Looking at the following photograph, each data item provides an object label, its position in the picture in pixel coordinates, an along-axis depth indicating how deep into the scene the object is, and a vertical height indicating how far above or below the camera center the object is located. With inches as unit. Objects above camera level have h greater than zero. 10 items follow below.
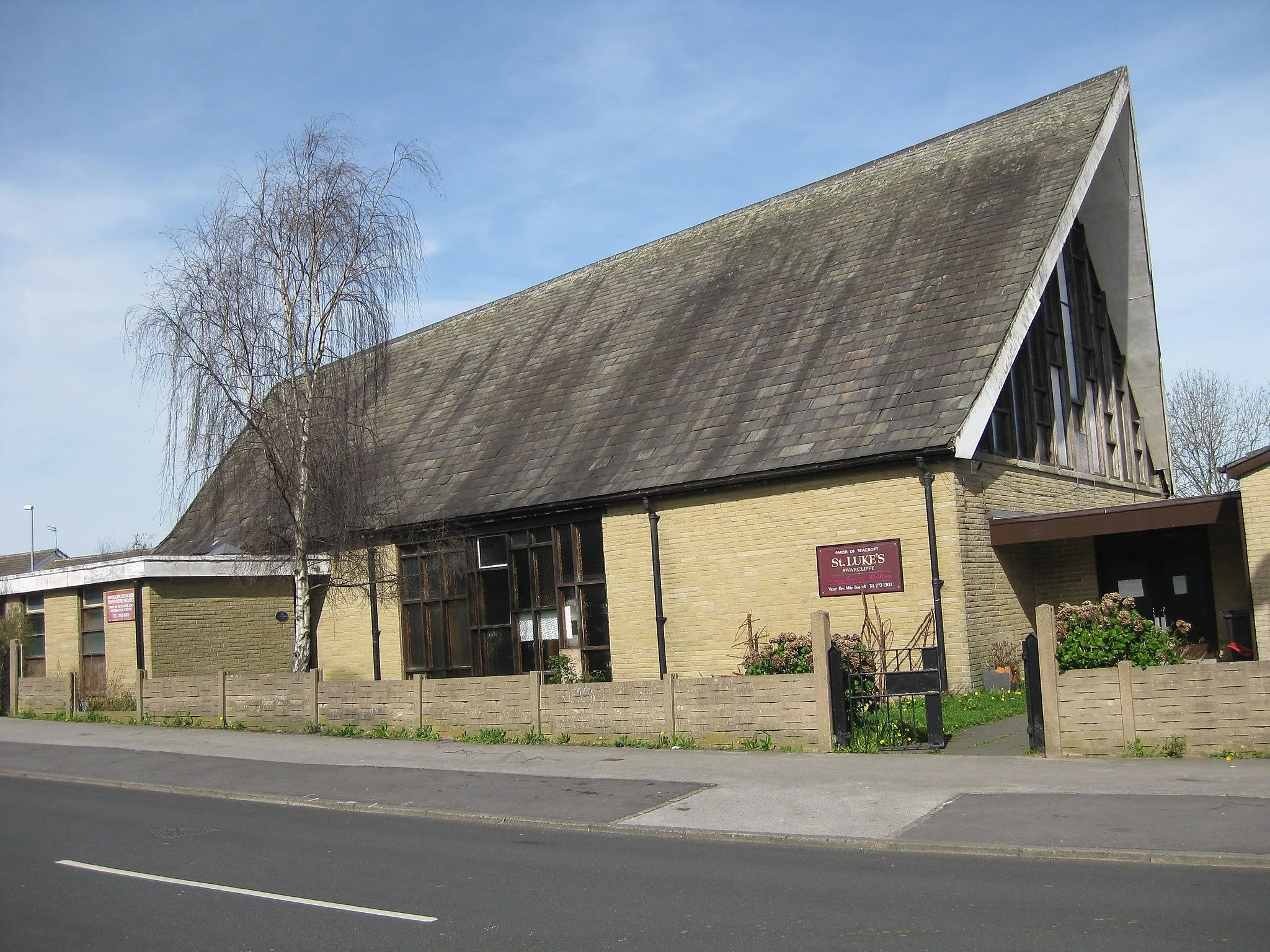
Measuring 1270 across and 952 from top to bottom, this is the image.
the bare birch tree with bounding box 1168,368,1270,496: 1835.6 +198.9
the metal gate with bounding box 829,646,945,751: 531.5 -55.7
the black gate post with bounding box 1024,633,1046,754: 510.0 -52.8
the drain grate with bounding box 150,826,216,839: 438.2 -74.8
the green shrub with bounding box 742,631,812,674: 591.2 -32.0
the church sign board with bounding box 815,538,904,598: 730.8 +13.1
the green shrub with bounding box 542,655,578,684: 877.8 -46.9
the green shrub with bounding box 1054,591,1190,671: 522.6 -29.0
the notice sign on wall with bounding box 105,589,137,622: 944.9 +24.4
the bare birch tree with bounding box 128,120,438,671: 783.1 +173.3
